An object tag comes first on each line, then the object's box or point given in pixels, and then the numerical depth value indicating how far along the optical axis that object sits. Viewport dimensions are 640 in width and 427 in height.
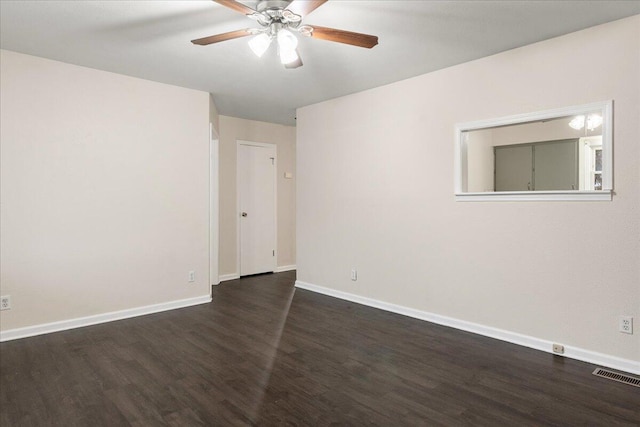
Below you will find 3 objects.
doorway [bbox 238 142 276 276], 6.02
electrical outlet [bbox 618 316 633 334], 2.64
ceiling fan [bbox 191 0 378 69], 2.29
